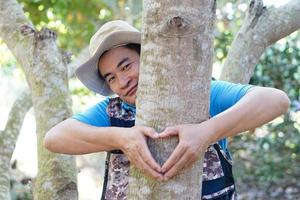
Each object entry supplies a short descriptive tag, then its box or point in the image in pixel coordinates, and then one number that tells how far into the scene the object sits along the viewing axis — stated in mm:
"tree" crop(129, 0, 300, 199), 1609
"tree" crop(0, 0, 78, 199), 2654
